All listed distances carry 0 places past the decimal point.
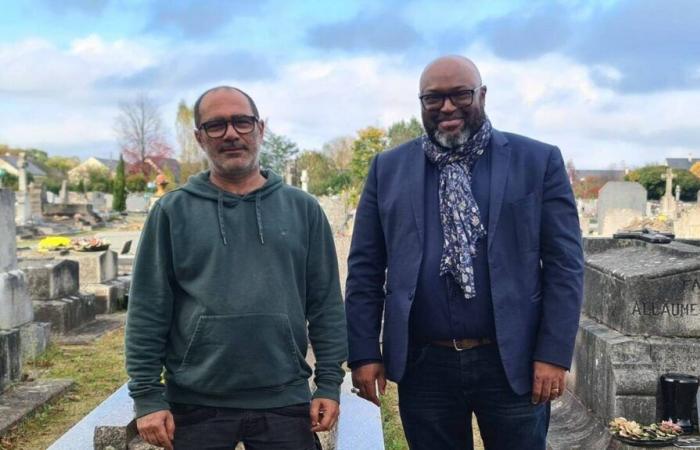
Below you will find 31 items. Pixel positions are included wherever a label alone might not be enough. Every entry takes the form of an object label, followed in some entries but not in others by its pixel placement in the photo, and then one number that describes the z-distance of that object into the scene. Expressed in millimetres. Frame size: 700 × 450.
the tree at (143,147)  56625
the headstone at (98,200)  41419
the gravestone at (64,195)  38262
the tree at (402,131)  48288
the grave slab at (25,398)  5285
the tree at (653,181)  38469
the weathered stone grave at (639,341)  4344
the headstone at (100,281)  9875
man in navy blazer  2549
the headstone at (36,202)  30022
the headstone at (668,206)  21394
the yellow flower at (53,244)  10184
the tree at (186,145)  47938
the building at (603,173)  66388
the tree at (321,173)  41531
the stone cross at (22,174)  29891
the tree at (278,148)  49997
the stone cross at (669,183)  24580
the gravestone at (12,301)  6055
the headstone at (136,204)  42375
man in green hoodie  2303
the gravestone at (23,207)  27312
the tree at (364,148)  37469
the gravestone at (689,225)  14291
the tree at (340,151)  51000
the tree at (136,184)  49625
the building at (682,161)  66706
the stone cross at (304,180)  23484
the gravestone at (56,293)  8297
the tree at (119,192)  39969
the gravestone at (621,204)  13812
